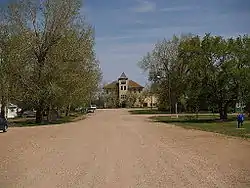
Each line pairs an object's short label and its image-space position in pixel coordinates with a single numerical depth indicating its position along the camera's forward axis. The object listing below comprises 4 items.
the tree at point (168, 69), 55.89
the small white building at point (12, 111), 59.69
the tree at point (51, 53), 31.78
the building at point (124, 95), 107.40
